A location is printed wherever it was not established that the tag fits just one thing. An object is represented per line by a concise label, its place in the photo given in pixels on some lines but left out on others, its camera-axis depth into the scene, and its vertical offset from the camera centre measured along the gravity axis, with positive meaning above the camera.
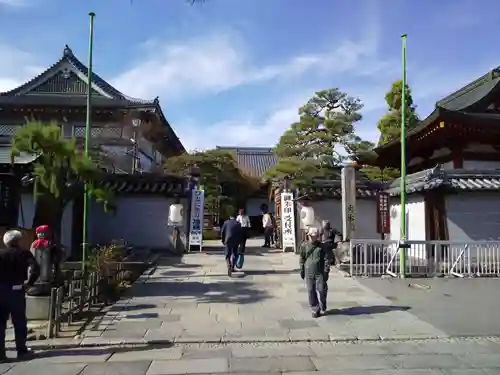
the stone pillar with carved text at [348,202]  15.06 +0.65
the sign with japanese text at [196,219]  18.77 +0.12
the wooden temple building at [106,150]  16.11 +3.56
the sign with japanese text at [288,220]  19.02 +0.07
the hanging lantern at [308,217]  18.16 +0.19
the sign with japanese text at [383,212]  16.59 +0.35
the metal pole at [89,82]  11.21 +3.67
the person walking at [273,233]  22.49 -0.55
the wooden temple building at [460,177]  14.62 +1.42
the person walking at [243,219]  17.67 +0.11
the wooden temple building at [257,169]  34.06 +5.20
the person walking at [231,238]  12.42 -0.43
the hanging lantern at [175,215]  18.34 +0.27
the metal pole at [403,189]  12.41 +0.92
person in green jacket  8.31 -0.86
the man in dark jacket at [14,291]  5.90 -0.89
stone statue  7.91 -0.64
